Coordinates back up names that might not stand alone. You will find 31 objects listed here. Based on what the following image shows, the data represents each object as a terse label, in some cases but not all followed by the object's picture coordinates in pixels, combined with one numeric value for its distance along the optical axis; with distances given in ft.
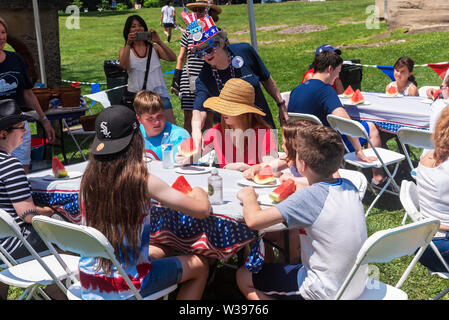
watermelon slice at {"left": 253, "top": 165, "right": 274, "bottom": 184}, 11.21
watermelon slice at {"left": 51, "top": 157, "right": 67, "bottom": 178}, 12.63
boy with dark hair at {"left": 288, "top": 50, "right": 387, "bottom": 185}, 16.53
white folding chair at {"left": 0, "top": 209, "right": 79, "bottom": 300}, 9.57
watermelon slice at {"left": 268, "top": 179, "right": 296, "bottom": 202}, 9.87
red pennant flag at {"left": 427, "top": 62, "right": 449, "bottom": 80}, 25.61
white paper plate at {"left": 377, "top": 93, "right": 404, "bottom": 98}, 21.25
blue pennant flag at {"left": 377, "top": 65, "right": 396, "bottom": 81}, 25.97
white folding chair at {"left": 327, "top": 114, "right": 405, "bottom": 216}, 15.67
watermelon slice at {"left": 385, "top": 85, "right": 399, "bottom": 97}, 21.27
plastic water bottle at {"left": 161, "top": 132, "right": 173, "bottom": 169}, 12.92
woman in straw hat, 13.29
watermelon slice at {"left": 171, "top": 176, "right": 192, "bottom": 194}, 10.28
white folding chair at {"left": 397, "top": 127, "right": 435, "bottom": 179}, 14.43
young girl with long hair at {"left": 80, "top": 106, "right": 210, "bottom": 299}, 8.85
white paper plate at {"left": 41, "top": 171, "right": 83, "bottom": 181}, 12.61
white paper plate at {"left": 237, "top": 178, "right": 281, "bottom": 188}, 11.12
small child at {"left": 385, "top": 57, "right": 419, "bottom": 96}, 21.71
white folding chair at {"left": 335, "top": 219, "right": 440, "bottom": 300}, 7.82
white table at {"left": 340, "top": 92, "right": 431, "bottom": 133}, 18.16
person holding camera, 20.36
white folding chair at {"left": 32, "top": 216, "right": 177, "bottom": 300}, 8.23
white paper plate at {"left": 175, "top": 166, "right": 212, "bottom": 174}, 12.57
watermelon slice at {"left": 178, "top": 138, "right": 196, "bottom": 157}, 13.28
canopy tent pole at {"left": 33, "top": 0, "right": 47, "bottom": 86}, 26.91
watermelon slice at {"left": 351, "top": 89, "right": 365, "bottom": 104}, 20.10
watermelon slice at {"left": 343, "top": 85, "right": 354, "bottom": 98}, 21.50
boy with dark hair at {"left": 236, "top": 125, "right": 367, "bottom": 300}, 8.56
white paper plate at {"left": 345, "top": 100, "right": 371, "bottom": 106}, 20.06
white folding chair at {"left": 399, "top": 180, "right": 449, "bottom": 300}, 10.01
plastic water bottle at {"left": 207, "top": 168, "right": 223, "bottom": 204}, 10.07
